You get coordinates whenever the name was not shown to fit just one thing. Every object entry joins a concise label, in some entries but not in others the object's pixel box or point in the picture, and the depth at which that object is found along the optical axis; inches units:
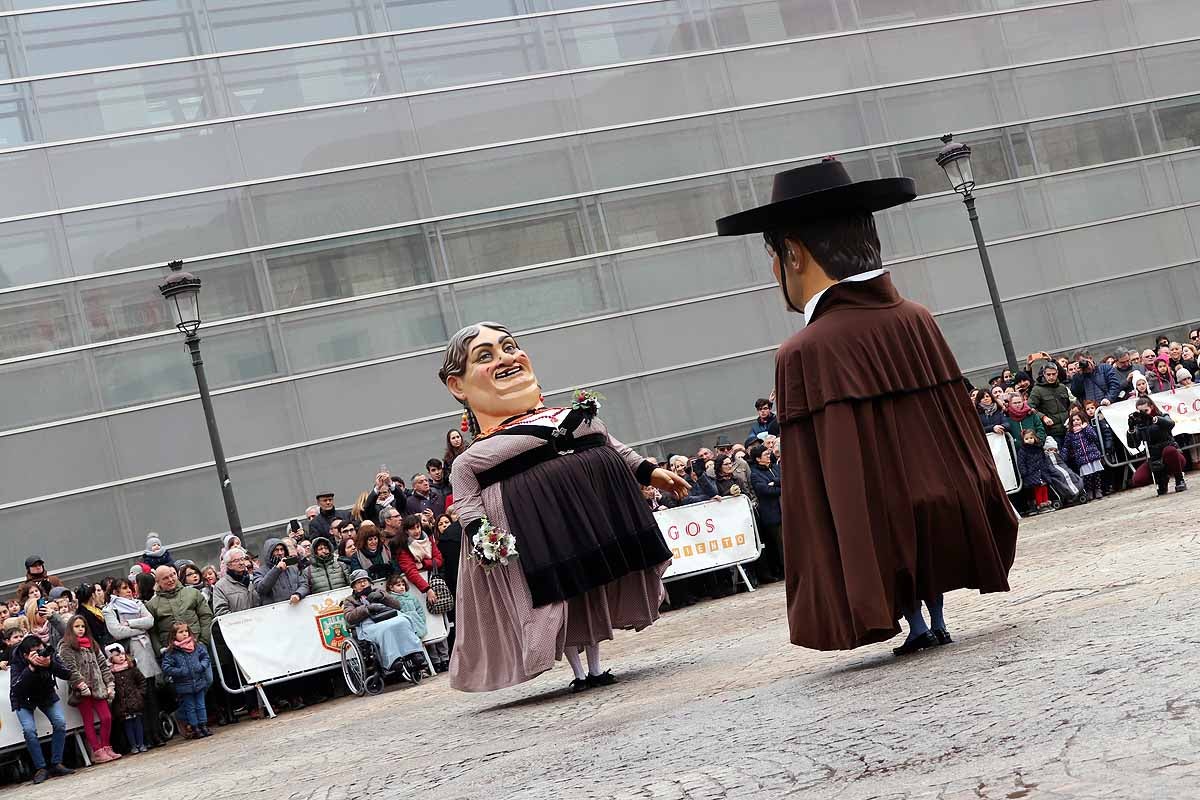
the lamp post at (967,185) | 873.5
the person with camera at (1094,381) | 796.0
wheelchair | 575.2
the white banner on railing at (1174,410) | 745.6
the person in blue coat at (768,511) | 685.3
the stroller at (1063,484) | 721.6
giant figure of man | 275.4
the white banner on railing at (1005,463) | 723.4
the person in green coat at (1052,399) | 752.3
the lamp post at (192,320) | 689.0
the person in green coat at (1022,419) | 729.6
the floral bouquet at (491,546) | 374.9
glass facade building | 930.7
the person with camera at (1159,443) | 639.8
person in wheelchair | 573.6
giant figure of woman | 382.0
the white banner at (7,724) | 537.3
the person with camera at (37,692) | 526.9
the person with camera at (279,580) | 597.0
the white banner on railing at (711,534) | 661.9
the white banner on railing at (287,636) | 581.3
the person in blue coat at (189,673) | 555.5
